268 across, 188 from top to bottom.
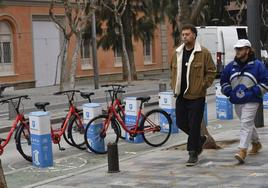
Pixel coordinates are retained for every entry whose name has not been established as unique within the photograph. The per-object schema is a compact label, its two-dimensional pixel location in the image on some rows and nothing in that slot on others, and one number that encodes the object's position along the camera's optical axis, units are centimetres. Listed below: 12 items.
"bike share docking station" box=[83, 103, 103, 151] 1558
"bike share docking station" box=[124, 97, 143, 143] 1694
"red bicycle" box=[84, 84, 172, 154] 1564
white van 4512
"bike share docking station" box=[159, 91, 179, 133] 1853
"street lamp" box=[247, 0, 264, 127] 1707
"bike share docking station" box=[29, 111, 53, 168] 1396
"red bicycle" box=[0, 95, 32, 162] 1480
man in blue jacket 1243
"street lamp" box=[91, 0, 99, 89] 4320
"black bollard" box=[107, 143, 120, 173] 1254
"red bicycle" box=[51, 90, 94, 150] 1617
